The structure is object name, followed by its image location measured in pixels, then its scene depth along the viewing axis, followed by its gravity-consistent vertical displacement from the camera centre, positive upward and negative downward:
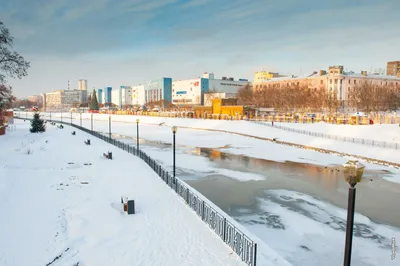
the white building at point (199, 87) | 167.00 +10.21
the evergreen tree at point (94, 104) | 141.25 +0.11
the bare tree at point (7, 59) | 34.91 +5.17
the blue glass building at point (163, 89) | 185.46 +9.97
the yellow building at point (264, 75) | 176.43 +18.44
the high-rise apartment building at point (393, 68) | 169.64 +22.67
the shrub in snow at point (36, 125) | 55.35 -3.85
